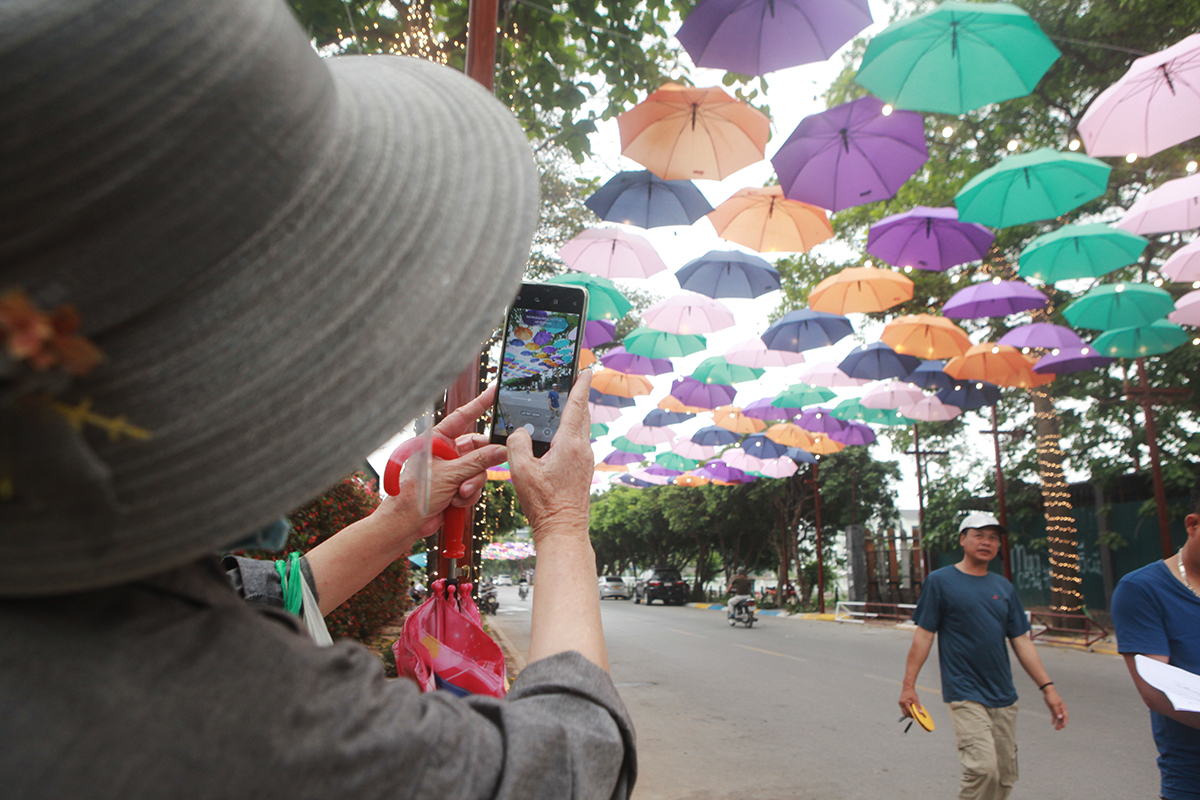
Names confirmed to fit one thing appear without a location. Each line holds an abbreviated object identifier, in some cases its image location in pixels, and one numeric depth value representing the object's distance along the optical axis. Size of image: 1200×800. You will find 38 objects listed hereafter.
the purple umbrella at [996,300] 10.19
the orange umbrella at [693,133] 6.29
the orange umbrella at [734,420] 17.23
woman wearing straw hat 0.53
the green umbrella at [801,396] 14.67
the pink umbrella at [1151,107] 6.04
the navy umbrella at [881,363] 12.43
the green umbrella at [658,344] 12.07
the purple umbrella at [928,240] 8.46
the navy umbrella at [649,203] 7.78
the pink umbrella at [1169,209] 7.68
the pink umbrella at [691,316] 10.90
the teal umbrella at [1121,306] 9.58
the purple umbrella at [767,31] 5.45
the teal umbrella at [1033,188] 7.12
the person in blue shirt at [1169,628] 2.58
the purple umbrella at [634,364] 13.00
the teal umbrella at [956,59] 5.71
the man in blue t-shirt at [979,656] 4.23
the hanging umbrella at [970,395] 13.97
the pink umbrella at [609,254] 8.96
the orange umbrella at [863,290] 9.70
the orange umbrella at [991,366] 11.48
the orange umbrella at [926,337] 10.73
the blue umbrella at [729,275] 9.58
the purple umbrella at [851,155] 6.59
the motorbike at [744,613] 19.59
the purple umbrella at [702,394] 14.77
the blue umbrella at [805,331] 11.34
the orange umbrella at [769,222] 7.86
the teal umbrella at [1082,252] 8.41
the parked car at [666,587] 33.50
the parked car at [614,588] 38.47
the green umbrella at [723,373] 13.34
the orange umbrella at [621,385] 14.02
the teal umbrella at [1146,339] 10.67
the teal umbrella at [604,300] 9.70
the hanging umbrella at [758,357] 12.66
